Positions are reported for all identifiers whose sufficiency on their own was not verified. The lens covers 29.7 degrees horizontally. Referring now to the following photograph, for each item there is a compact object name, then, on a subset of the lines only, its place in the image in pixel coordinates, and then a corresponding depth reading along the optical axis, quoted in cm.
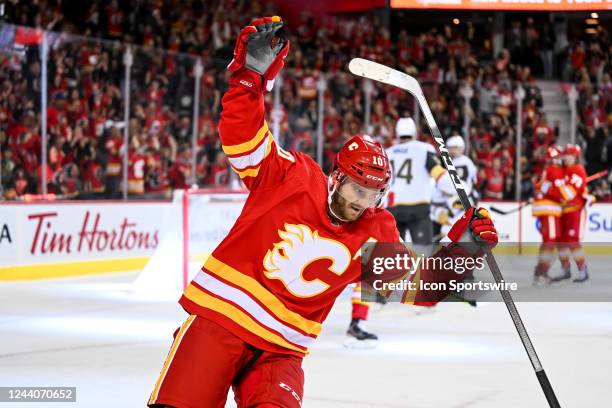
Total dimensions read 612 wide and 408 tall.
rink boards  1041
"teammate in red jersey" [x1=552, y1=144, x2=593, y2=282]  1141
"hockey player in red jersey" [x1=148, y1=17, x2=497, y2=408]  319
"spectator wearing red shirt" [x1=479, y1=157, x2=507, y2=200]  1514
